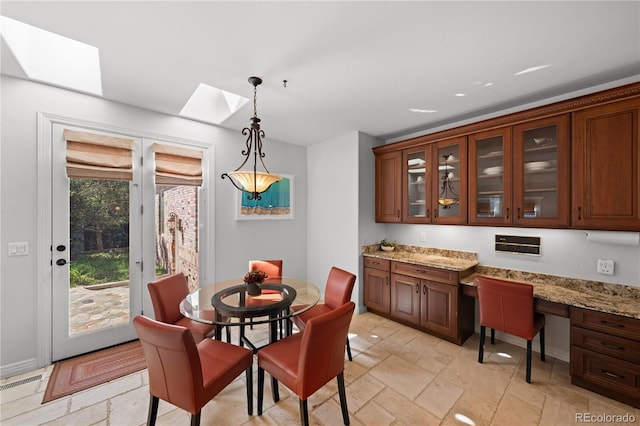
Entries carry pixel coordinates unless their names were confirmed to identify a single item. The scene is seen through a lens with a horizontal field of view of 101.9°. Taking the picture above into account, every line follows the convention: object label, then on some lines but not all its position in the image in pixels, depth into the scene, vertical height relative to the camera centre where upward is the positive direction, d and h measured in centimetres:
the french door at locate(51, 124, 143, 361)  254 -46
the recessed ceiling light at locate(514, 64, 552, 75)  211 +119
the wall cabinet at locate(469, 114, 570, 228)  243 +39
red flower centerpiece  231 -62
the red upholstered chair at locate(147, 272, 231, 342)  227 -83
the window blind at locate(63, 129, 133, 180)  257 +59
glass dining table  192 -74
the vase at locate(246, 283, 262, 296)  228 -69
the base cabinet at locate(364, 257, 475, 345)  291 -108
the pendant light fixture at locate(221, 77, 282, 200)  217 +30
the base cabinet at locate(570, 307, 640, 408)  194 -112
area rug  217 -145
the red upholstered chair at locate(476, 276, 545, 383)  230 -91
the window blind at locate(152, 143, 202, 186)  307 +59
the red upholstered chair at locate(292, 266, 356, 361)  253 -83
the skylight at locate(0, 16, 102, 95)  205 +134
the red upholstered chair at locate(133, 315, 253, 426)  142 -92
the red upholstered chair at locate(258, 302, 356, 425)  157 -100
